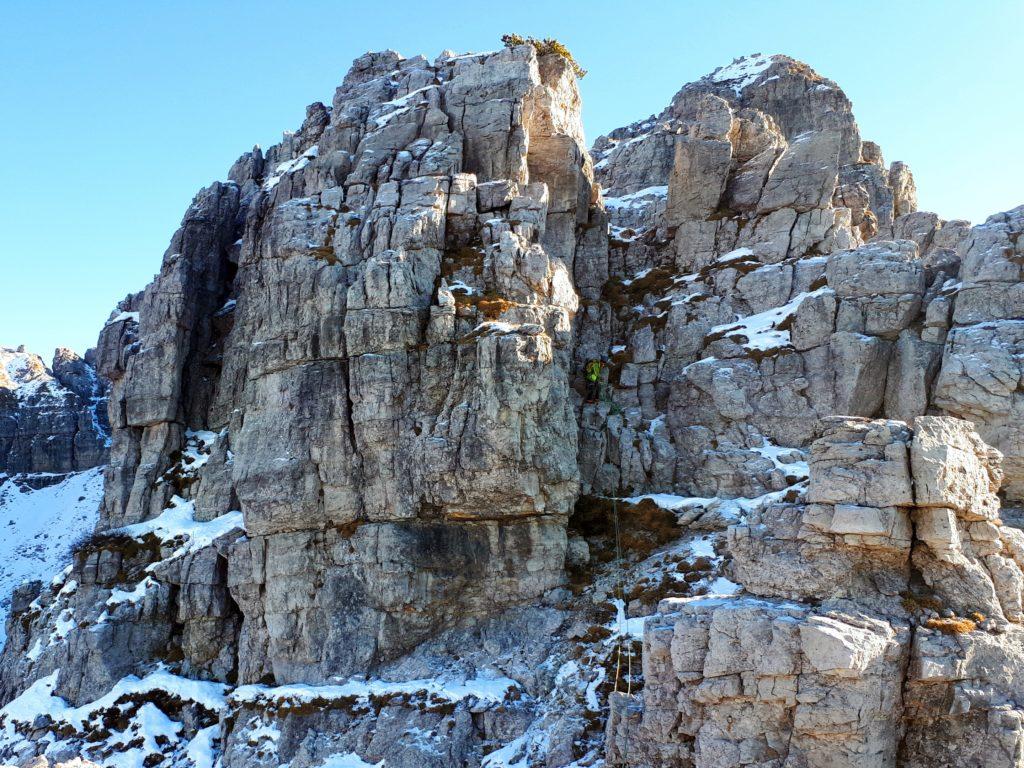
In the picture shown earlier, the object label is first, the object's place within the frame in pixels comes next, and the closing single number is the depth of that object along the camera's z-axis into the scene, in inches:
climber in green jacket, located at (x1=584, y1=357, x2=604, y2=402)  2150.6
